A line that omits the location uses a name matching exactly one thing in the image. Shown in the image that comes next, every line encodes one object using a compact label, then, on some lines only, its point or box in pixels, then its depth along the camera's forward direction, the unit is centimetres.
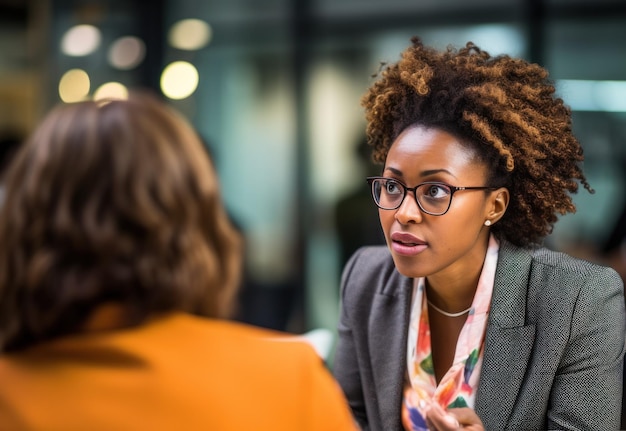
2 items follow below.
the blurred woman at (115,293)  163
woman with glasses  203
